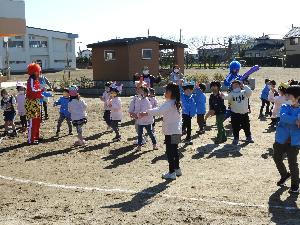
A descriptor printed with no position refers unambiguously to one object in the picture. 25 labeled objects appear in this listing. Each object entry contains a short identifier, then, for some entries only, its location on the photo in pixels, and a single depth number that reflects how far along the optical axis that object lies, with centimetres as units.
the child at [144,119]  1065
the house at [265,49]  8719
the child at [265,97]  1605
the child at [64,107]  1291
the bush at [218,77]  2991
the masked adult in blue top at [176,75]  1723
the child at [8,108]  1297
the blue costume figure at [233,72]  1371
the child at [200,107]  1295
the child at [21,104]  1378
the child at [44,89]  1493
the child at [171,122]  807
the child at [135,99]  1089
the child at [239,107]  1120
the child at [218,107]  1146
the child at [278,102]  1052
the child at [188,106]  1184
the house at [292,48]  6744
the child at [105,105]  1342
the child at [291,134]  689
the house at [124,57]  2936
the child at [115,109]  1190
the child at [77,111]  1132
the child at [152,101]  1247
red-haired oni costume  1186
